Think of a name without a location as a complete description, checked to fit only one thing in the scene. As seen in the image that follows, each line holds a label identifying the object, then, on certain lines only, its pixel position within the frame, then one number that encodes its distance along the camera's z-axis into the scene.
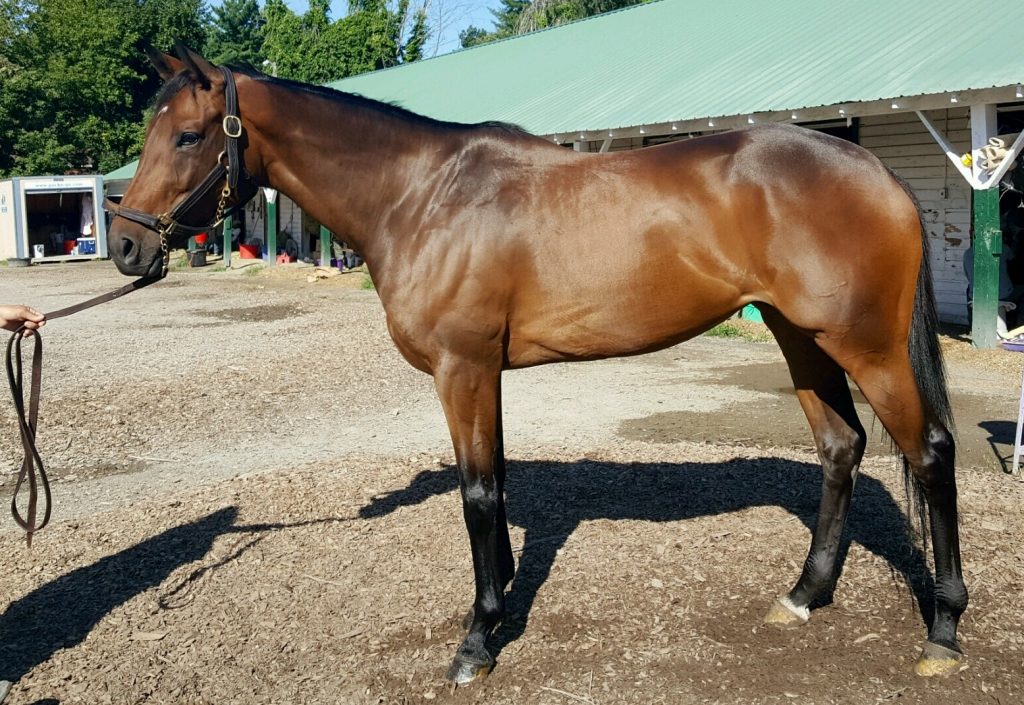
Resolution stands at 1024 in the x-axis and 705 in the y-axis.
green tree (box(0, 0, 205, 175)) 41.53
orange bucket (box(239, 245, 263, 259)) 31.43
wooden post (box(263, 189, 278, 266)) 25.69
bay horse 3.55
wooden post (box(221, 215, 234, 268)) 27.61
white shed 30.70
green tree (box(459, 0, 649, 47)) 42.66
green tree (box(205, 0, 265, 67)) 58.56
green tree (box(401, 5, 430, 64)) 45.62
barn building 10.77
